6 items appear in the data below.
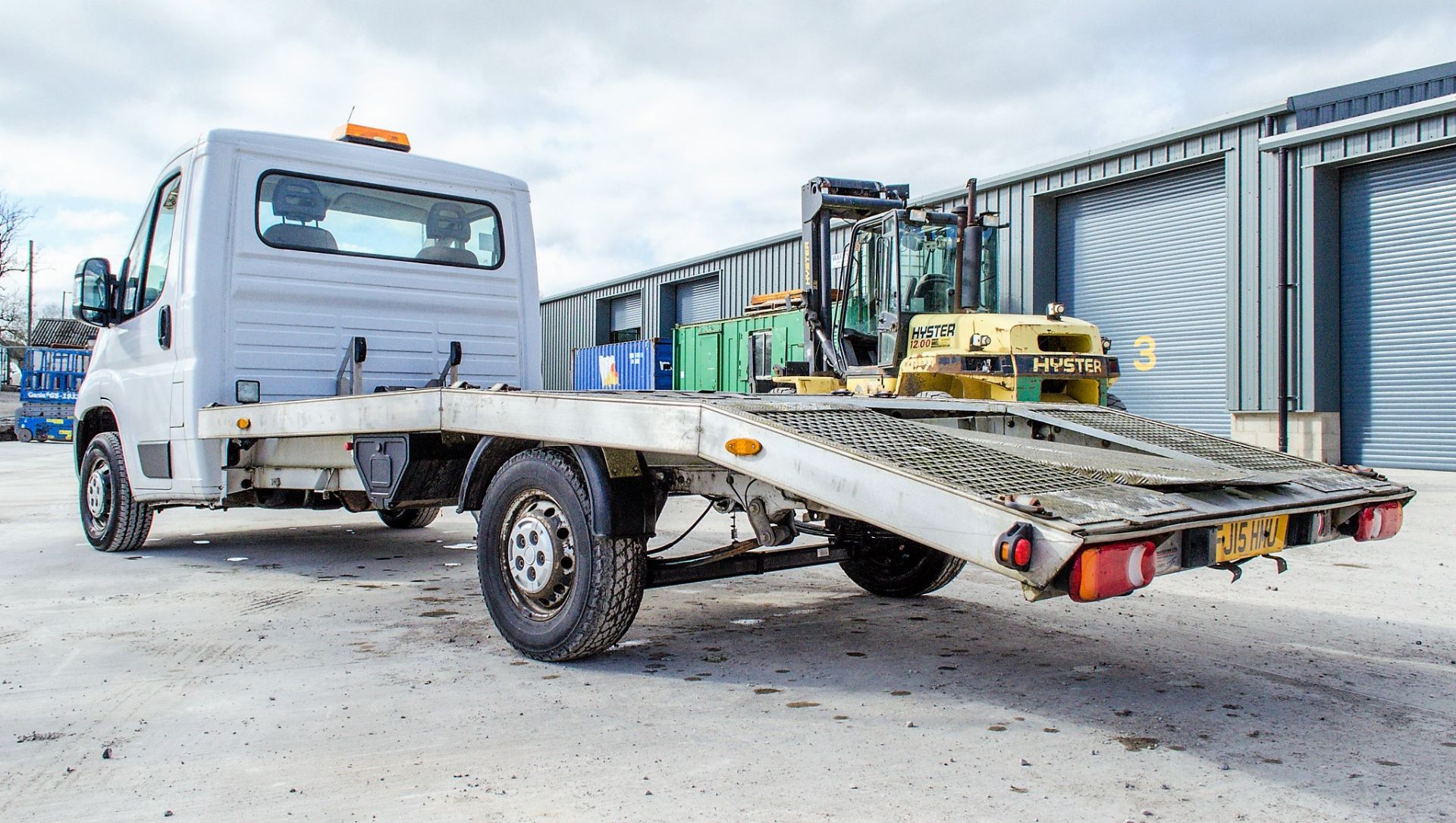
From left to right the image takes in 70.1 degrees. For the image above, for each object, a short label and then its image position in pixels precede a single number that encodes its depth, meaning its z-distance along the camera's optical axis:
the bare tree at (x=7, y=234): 42.12
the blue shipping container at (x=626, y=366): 23.84
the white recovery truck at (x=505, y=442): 3.11
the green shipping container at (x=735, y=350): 18.41
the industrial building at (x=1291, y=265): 13.83
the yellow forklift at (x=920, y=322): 10.67
